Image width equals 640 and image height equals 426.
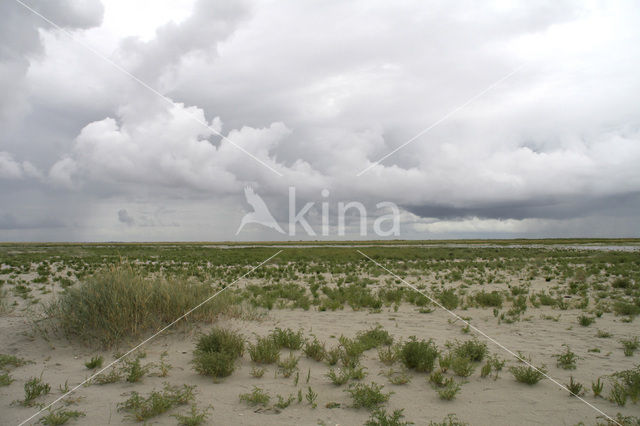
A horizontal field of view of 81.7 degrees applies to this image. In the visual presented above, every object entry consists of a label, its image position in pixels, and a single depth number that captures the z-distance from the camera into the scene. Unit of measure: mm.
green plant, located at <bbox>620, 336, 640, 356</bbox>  7461
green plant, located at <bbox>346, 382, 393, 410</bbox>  5219
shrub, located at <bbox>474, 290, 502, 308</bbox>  13211
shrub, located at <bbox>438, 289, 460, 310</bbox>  12941
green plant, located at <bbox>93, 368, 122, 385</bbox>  6125
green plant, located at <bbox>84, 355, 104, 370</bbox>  6820
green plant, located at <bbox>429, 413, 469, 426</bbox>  4575
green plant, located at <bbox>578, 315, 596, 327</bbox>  10109
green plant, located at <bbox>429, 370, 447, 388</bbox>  5945
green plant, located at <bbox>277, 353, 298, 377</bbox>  6410
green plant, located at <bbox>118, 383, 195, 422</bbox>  4919
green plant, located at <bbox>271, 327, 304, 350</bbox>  7789
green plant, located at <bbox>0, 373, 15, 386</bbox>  6027
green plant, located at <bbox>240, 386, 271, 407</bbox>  5336
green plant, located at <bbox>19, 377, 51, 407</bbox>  5348
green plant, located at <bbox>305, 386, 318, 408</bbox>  5309
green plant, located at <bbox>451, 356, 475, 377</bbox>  6297
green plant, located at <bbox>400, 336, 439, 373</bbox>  6505
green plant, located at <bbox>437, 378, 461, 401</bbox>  5461
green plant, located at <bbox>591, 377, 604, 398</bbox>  5400
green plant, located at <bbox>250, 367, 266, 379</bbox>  6308
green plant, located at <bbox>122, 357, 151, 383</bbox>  6121
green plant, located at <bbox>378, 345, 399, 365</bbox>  6924
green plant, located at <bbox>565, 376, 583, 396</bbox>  5562
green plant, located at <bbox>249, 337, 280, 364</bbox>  6977
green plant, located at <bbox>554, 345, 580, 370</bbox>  6695
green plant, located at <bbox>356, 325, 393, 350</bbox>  7924
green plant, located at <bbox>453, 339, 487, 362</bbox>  7145
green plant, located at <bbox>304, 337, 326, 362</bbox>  7156
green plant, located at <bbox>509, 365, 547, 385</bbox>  5992
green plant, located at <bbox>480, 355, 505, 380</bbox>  6301
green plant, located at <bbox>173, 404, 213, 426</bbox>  4723
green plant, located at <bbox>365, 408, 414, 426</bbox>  4590
